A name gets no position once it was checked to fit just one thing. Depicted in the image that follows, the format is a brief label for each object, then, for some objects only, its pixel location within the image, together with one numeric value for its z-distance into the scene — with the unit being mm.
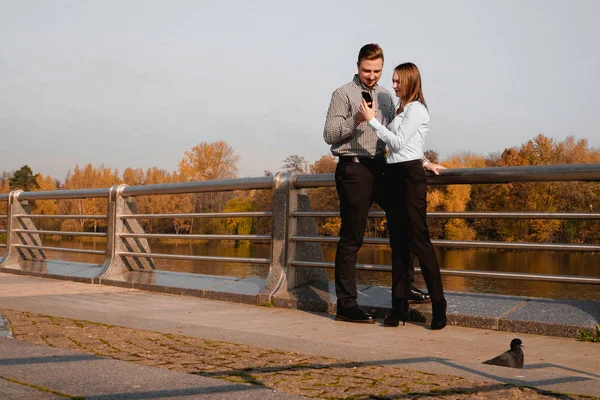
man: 5277
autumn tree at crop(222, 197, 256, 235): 67375
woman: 4879
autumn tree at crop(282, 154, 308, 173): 88975
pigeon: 3408
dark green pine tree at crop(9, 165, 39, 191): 154000
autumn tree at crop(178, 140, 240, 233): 83625
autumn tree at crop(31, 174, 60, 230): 69500
